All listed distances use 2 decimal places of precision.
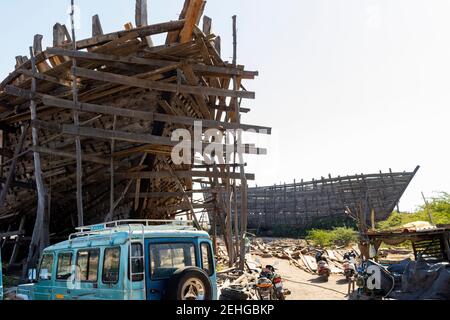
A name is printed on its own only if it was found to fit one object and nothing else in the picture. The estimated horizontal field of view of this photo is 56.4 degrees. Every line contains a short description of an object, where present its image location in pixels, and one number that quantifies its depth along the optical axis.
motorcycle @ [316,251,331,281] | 14.63
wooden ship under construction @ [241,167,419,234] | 28.94
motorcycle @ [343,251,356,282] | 13.15
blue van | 5.45
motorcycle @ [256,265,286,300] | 9.23
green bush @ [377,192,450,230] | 20.33
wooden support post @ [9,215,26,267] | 13.04
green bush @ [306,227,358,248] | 24.95
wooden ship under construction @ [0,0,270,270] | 11.37
